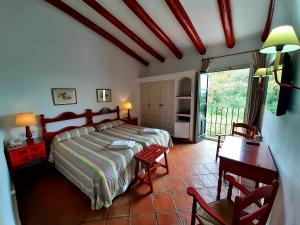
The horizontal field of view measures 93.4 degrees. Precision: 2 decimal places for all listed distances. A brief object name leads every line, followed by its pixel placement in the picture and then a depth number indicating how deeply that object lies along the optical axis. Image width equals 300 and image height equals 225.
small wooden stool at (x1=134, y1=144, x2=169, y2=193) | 2.08
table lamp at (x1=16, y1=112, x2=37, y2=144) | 2.33
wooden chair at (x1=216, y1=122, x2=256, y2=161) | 2.37
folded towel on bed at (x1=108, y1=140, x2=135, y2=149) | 2.29
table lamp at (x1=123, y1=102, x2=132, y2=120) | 4.20
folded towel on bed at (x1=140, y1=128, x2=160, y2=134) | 3.02
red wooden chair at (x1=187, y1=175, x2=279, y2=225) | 0.84
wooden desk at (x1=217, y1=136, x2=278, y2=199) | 1.34
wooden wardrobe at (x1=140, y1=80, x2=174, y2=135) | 4.28
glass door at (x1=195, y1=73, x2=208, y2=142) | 3.78
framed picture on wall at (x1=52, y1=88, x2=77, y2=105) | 2.98
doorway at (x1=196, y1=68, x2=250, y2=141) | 3.91
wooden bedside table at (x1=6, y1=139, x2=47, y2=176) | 2.25
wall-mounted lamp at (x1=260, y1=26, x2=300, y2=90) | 0.84
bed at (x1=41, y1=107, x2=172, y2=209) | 1.75
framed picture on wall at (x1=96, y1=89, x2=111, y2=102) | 3.80
